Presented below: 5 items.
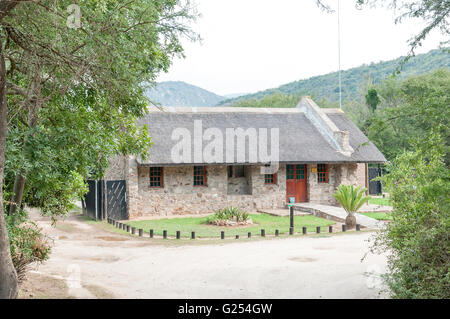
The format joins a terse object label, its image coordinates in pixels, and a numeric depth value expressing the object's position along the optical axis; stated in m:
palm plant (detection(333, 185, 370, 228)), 16.53
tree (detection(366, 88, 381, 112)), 37.97
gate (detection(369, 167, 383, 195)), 30.40
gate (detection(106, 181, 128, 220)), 19.47
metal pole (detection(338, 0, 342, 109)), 29.95
